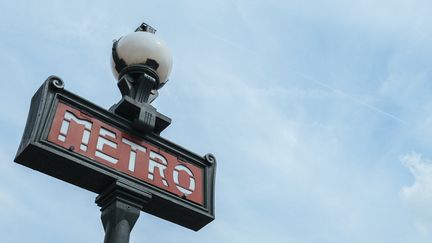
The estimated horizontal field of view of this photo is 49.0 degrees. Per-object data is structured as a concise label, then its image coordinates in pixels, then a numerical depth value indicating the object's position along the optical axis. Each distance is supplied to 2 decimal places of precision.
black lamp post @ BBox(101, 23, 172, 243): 3.29
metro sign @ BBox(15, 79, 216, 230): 3.20
